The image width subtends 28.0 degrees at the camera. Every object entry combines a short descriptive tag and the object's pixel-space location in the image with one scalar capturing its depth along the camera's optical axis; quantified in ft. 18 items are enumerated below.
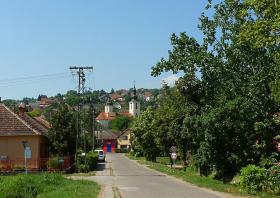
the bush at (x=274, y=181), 87.51
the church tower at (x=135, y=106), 633.28
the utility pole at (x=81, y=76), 190.50
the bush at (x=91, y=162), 174.29
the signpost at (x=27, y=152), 131.72
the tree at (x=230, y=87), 103.50
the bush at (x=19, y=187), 82.67
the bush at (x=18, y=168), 153.79
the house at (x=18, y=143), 158.20
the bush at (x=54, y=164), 155.74
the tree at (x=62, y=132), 168.76
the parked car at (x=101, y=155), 263.70
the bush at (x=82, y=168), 164.31
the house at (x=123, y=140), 543.80
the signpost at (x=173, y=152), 165.03
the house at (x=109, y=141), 546.67
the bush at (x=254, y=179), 87.25
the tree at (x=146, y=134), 262.06
